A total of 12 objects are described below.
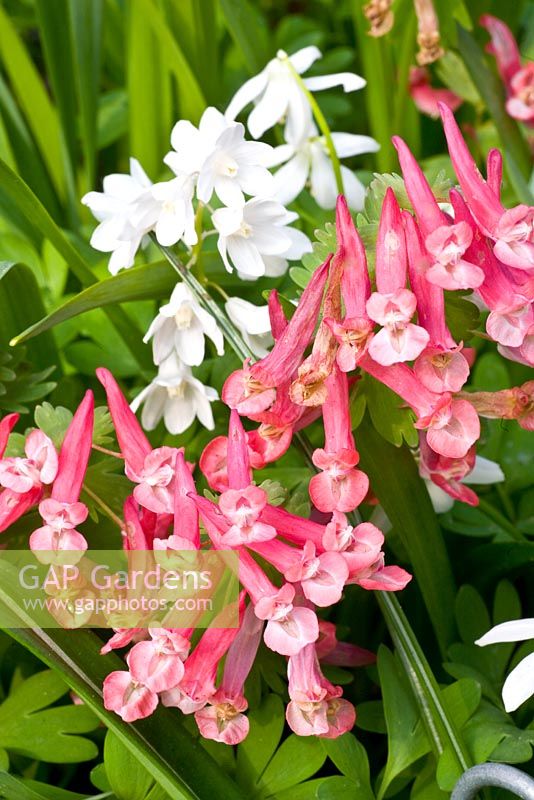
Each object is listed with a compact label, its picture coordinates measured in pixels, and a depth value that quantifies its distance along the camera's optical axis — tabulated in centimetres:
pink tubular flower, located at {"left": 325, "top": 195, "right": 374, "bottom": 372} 29
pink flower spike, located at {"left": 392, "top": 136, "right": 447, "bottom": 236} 30
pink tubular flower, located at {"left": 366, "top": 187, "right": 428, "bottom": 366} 29
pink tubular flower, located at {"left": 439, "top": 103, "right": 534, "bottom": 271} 29
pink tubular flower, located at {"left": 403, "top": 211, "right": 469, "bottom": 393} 29
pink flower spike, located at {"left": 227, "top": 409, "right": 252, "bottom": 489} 30
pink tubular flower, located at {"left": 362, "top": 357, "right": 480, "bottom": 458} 29
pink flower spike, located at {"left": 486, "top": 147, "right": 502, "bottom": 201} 30
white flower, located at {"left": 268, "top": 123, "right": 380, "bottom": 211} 37
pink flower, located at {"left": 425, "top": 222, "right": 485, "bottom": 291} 29
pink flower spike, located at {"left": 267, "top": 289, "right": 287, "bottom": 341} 30
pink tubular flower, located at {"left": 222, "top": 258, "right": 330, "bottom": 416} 30
